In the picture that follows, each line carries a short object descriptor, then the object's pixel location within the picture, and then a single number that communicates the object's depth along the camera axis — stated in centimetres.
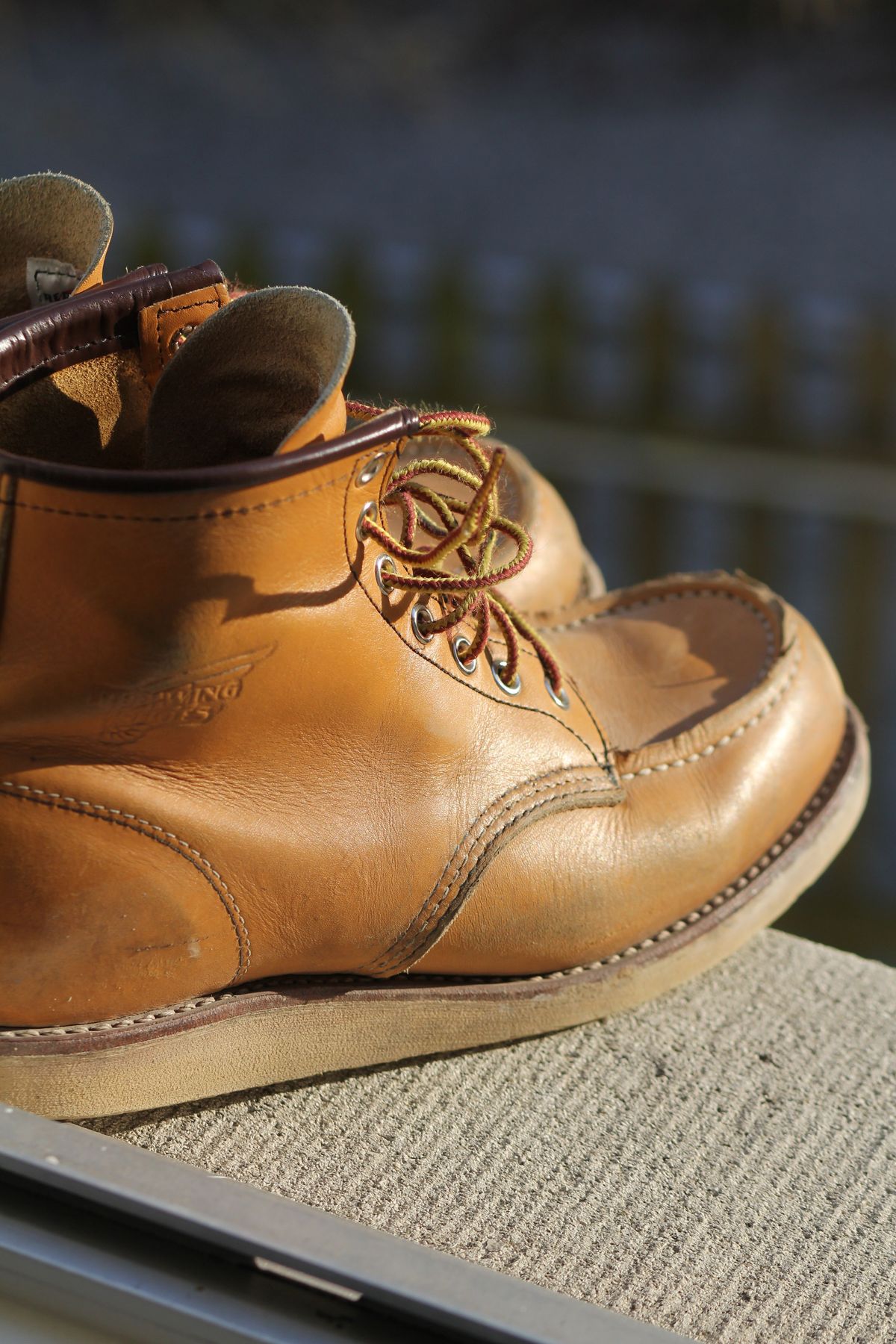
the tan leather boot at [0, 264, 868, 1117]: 99
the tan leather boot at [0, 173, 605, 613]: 105
